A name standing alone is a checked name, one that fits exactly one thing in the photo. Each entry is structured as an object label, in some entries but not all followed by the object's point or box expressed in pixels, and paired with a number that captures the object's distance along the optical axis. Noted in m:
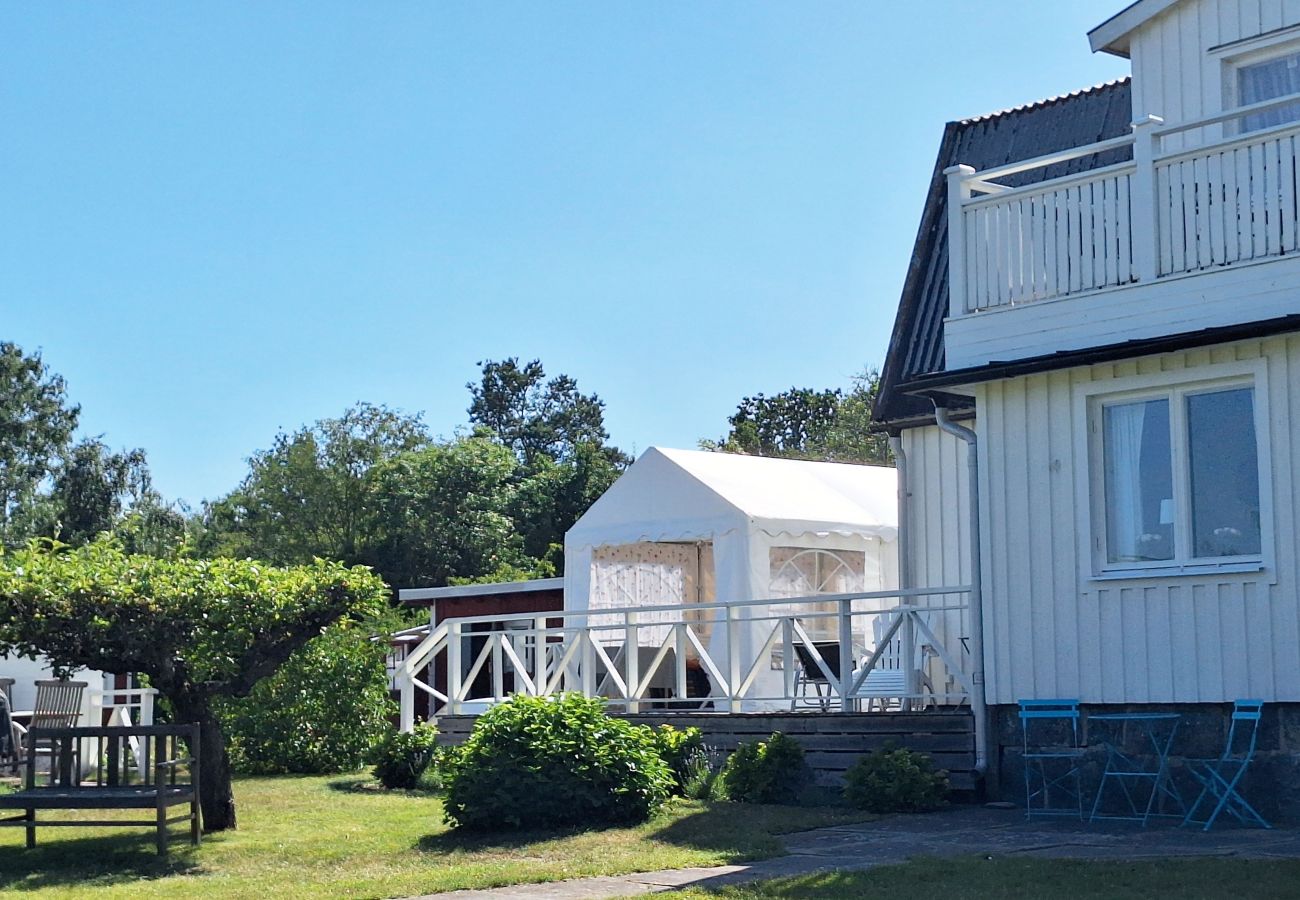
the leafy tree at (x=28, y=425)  50.81
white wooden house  11.04
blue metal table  11.32
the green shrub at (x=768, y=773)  13.27
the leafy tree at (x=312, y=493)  56.50
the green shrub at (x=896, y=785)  12.39
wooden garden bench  10.98
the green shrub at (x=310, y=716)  17.97
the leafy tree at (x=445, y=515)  49.22
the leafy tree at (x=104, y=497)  53.06
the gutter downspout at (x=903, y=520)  16.38
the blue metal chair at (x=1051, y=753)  11.88
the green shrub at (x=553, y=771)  11.56
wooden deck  12.84
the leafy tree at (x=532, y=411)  74.56
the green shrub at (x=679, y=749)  13.56
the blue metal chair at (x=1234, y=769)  10.84
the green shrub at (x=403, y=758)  15.70
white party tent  18.34
